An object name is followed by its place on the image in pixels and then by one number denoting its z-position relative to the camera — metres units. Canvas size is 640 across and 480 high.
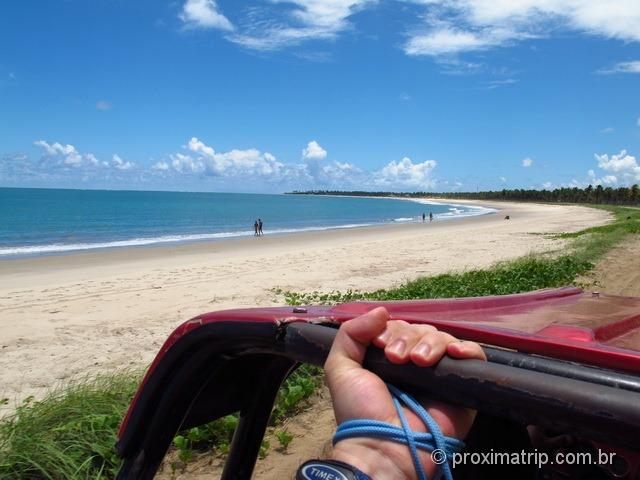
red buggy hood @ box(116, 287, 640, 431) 1.29
